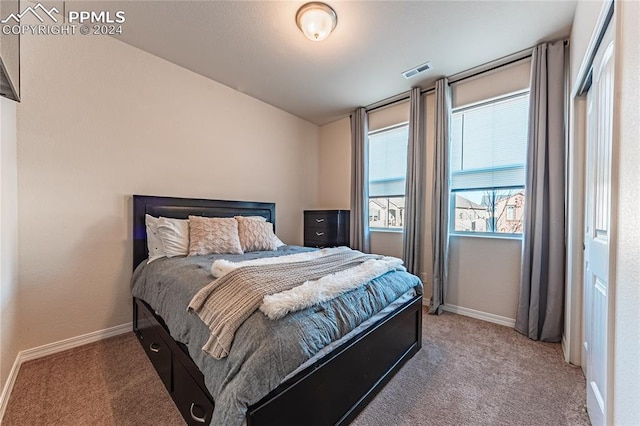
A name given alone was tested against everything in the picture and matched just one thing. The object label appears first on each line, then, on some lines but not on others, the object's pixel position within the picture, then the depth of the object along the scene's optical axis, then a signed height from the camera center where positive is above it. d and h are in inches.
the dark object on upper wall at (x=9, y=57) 53.9 +34.2
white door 48.8 -3.1
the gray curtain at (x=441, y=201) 111.4 +3.7
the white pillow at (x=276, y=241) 115.6 -14.5
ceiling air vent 104.8 +58.6
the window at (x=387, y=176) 136.1 +18.5
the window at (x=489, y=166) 100.7 +18.3
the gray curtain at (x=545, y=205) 85.6 +1.6
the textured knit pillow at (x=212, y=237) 91.3 -10.3
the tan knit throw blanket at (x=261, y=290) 44.4 -16.2
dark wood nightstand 144.9 -10.9
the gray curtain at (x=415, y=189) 120.5 +9.7
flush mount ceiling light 74.9 +56.6
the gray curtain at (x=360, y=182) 142.8 +15.2
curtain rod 96.9 +57.7
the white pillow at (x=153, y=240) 89.9 -11.2
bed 42.0 -31.9
